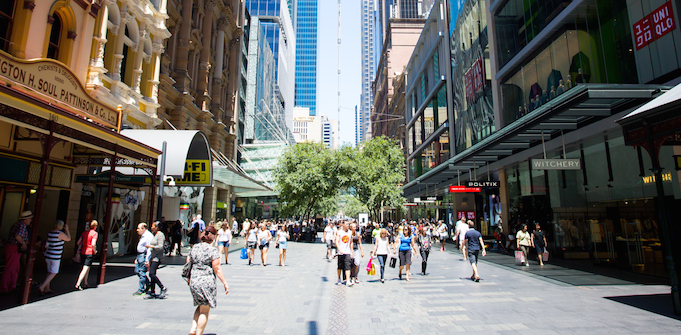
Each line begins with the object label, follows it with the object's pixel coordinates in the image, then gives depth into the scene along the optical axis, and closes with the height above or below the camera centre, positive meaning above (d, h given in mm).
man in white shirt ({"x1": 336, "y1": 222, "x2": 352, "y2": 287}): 10523 -883
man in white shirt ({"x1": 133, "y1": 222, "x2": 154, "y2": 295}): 8406 -891
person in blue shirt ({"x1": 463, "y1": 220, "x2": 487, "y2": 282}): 11188 -763
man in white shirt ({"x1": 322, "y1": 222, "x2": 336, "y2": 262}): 17656 -939
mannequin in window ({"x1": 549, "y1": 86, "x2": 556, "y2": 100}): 15391 +5466
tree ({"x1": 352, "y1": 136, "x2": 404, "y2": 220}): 29375 +3059
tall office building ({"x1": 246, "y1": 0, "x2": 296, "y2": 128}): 84000 +45076
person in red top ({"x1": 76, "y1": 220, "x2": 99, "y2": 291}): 8875 -727
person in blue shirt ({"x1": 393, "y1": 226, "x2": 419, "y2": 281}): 11686 -891
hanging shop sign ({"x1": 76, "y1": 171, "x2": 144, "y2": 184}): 12711 +1492
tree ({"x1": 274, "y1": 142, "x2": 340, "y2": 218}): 28205 +3458
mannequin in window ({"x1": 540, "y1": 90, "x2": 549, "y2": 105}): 15866 +5458
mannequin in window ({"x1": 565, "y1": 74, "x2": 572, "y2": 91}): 14242 +5424
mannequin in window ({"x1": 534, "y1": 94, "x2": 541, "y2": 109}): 16562 +5501
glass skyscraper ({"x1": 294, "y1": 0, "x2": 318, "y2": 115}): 192625 +98939
